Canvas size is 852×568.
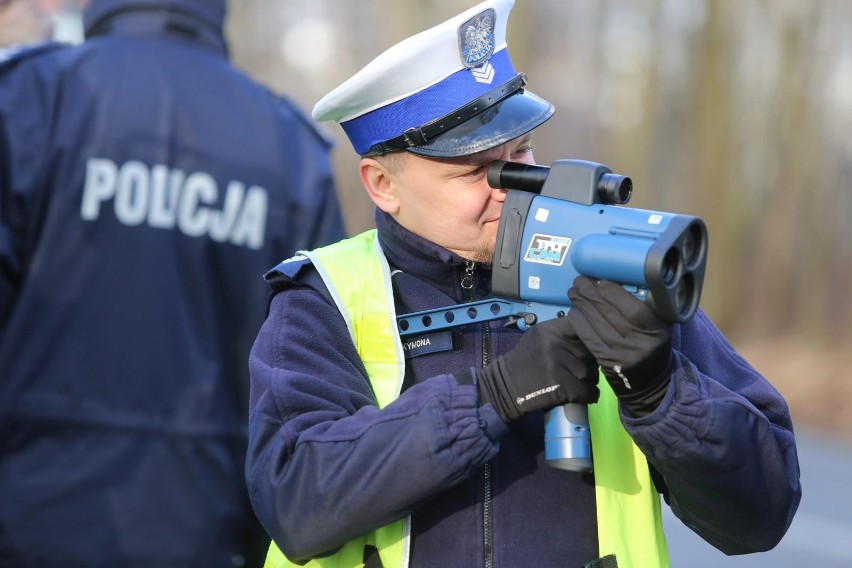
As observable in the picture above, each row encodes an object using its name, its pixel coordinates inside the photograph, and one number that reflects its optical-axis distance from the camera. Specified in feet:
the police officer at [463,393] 13.29
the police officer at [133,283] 18.97
